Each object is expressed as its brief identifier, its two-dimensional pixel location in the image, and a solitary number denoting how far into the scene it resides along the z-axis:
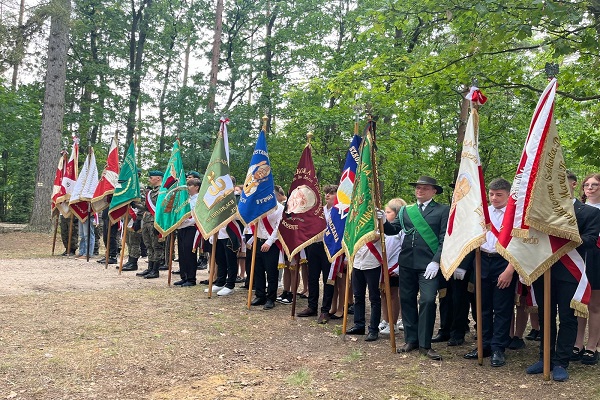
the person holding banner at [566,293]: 4.90
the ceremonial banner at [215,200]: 8.54
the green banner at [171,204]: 9.49
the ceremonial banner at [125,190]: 11.05
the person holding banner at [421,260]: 5.63
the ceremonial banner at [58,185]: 13.26
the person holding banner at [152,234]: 10.55
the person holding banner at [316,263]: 7.57
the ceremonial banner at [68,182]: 13.13
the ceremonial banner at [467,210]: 5.33
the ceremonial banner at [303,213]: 7.46
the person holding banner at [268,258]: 8.15
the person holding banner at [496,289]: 5.39
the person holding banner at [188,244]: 9.59
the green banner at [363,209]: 6.04
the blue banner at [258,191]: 8.05
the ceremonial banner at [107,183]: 11.69
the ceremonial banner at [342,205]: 6.92
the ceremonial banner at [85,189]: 12.46
